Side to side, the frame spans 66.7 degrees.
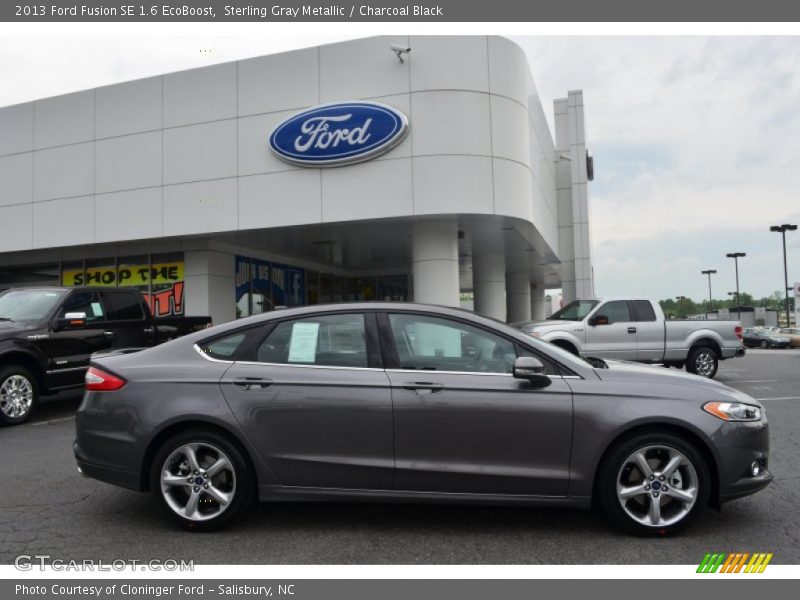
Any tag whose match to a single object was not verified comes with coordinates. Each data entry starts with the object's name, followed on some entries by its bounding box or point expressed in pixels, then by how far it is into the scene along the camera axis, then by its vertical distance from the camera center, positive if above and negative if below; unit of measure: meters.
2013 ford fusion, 3.94 -0.66
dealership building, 13.20 +3.74
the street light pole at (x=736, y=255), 62.38 +6.45
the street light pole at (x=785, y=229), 44.83 +6.68
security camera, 12.98 +5.93
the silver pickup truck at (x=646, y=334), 12.16 -0.29
